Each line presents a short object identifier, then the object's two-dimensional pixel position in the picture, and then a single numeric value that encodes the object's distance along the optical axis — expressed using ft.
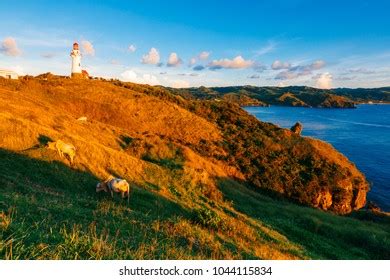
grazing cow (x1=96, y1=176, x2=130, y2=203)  64.95
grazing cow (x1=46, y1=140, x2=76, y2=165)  79.77
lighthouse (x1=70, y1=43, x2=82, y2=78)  251.19
